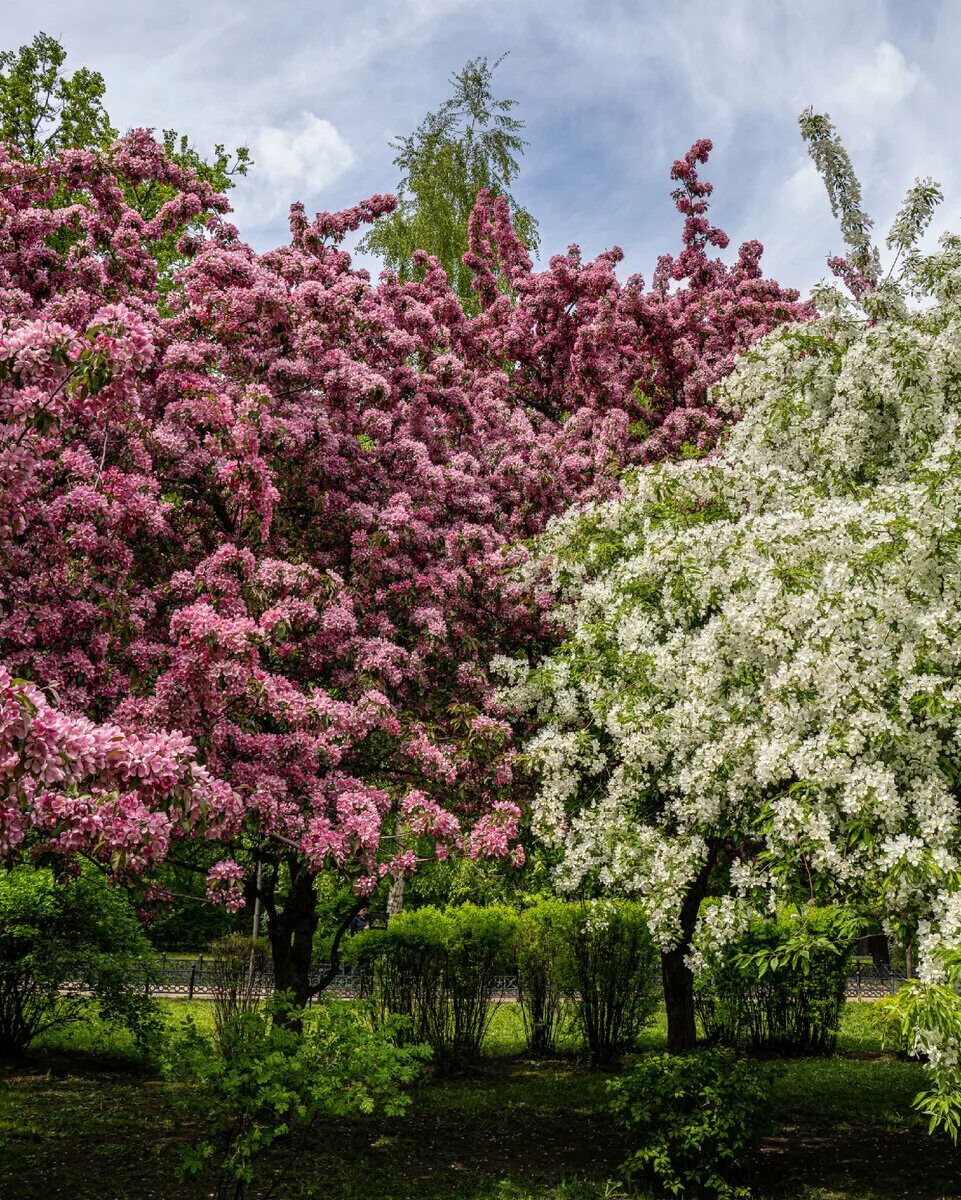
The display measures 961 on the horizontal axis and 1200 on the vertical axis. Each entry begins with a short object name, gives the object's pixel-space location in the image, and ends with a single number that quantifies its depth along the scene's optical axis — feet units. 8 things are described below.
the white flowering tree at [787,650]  19.10
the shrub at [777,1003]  45.55
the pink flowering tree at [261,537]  15.48
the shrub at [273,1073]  18.86
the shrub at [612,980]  42.09
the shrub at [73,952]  33.37
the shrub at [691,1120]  23.36
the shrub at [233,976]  36.32
